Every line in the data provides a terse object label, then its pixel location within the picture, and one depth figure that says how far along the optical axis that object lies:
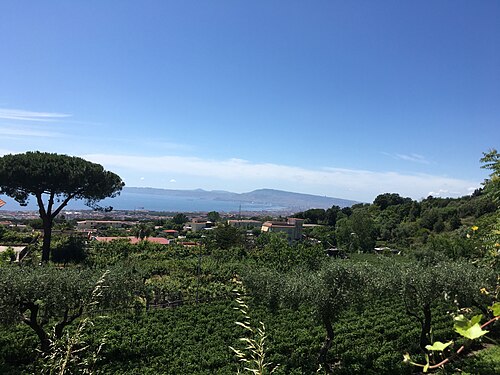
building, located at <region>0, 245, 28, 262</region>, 30.63
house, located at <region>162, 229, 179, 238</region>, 65.82
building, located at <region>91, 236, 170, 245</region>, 46.34
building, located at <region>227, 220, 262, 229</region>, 91.00
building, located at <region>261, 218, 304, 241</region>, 67.75
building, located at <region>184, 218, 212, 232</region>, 86.82
